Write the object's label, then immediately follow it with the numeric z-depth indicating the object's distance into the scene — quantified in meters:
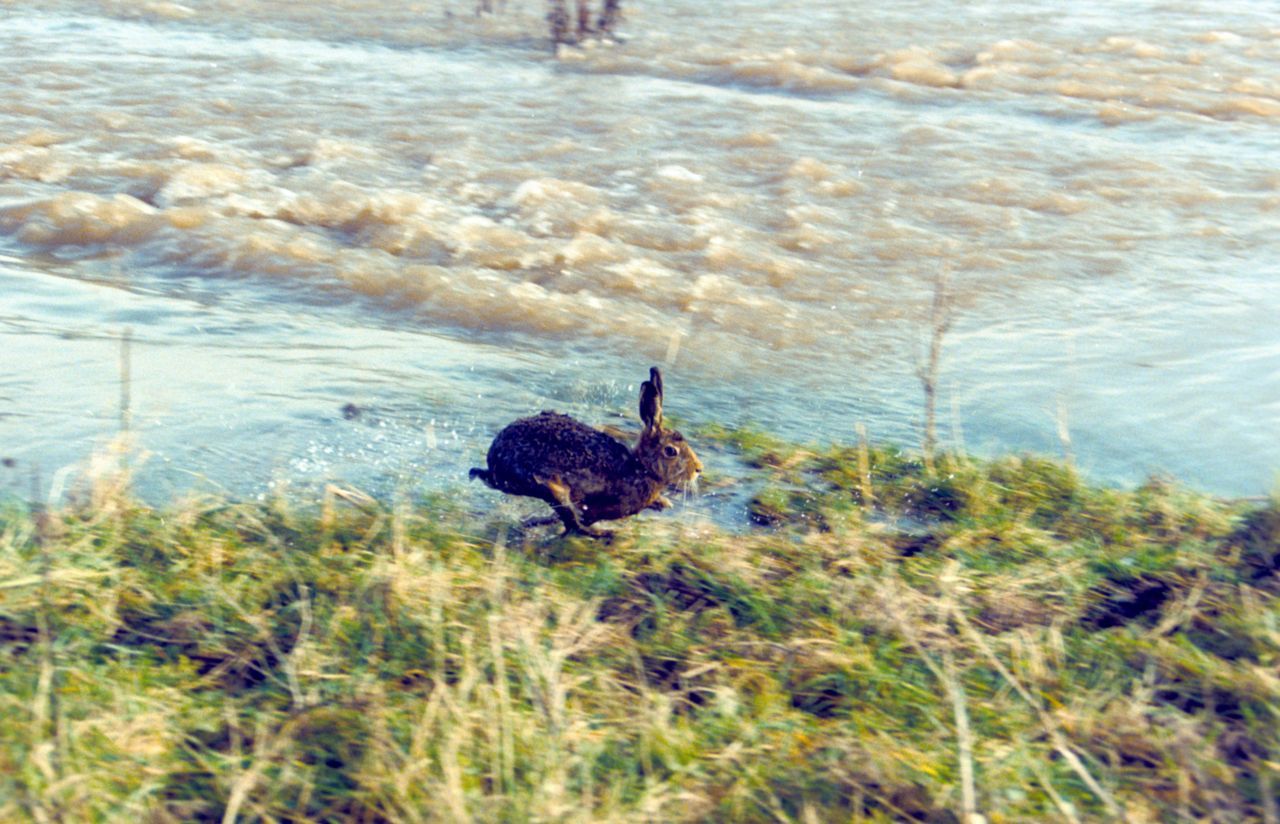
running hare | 3.84
